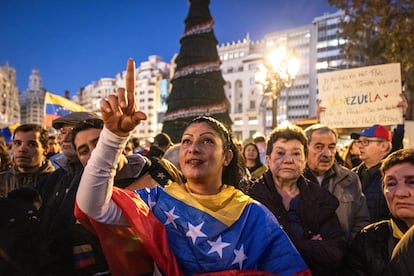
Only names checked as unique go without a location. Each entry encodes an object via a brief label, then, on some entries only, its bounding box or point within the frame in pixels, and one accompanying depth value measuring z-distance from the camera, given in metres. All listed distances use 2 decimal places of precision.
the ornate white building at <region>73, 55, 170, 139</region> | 118.50
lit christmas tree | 20.89
